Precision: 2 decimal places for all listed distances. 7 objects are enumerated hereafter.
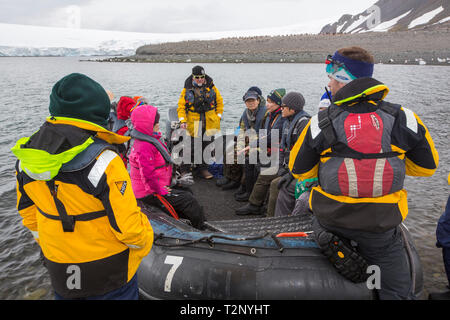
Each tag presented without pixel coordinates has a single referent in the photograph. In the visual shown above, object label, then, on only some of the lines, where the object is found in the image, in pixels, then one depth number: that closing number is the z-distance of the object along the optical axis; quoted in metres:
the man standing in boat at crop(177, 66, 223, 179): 5.75
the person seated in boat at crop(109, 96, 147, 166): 4.52
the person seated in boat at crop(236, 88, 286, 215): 4.45
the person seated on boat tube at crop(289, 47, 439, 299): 1.85
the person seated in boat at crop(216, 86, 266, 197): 5.09
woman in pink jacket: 3.27
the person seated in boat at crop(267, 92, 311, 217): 3.69
